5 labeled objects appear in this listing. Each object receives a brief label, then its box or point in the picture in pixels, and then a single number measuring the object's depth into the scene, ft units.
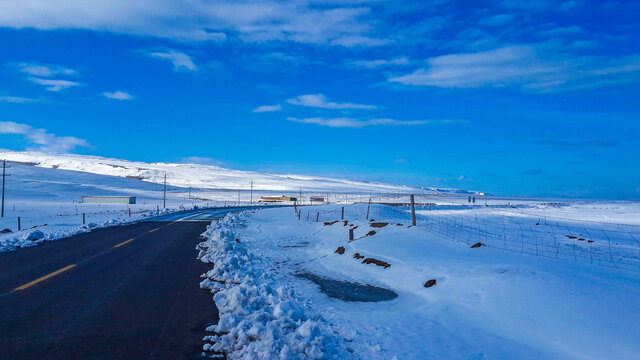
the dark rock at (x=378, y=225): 63.90
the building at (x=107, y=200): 298.15
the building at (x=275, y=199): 393.97
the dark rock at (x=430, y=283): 34.32
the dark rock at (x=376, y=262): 42.73
